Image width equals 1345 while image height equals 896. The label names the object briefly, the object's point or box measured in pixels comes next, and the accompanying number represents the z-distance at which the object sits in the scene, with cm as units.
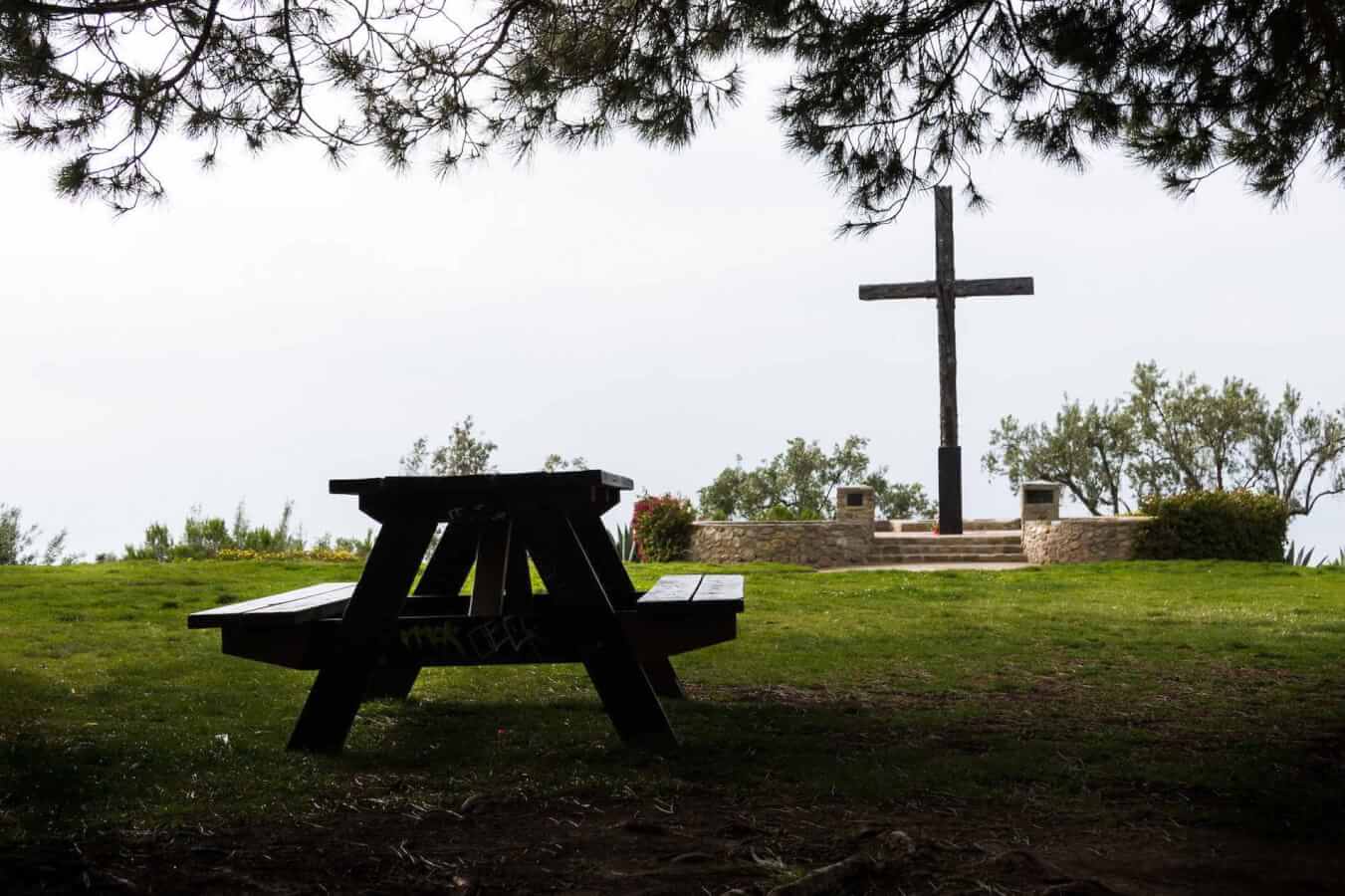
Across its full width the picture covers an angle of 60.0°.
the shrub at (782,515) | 2044
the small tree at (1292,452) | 2788
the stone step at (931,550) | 1700
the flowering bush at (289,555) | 1494
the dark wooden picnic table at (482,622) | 408
